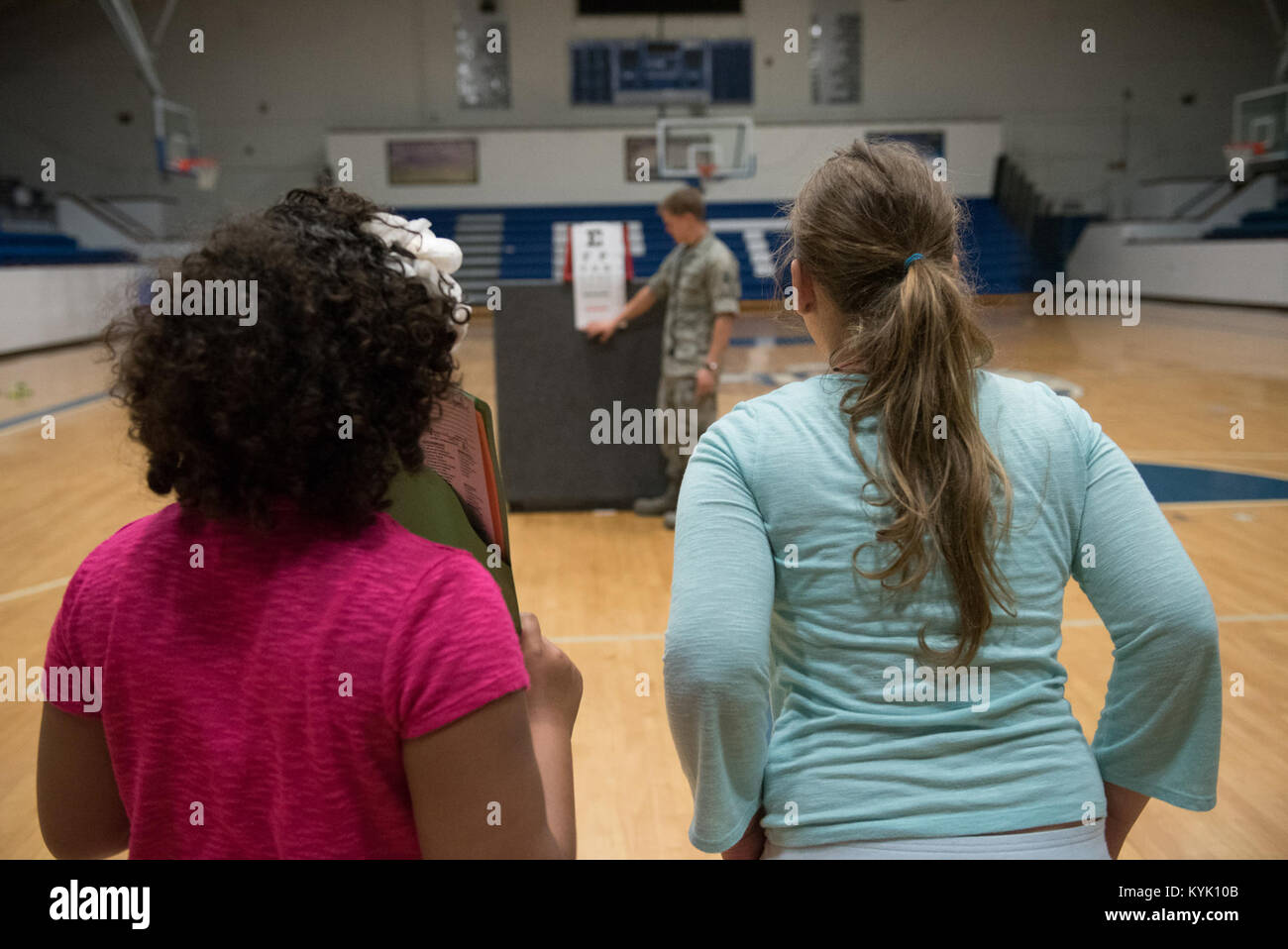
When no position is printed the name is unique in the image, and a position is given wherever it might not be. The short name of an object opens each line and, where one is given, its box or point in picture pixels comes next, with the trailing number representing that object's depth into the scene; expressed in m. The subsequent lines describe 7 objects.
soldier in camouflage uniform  4.61
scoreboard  16.17
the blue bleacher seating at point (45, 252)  11.94
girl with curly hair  0.79
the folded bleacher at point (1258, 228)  13.87
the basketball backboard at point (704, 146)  15.72
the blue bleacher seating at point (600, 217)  15.43
